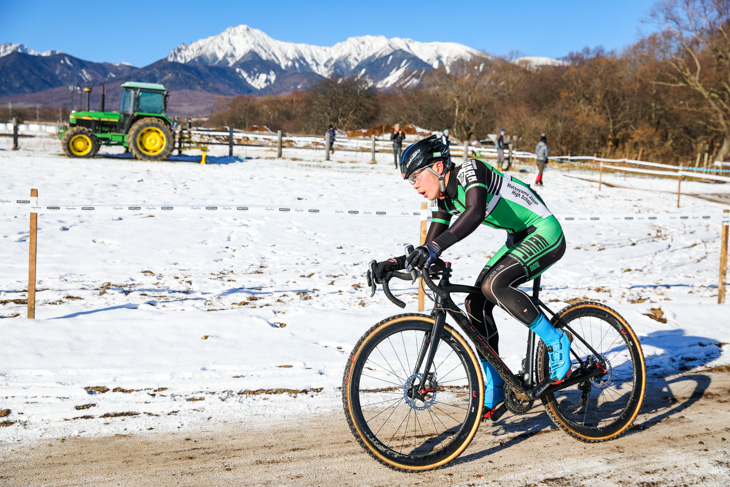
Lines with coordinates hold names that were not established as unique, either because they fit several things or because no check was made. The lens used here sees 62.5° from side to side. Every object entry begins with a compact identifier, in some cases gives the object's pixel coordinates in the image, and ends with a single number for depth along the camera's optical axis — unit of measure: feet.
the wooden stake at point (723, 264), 25.07
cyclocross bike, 11.35
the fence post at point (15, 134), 84.87
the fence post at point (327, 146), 96.99
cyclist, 11.70
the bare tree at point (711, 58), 129.70
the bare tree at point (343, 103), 226.58
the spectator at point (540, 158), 74.76
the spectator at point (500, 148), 88.74
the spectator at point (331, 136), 100.89
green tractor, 74.08
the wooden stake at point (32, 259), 19.93
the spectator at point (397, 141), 86.97
